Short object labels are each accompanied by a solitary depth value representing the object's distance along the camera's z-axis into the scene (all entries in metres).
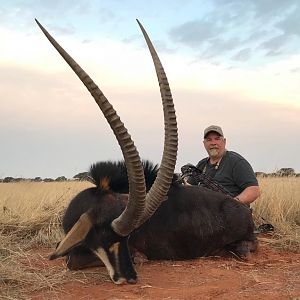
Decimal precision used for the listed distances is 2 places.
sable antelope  2.85
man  4.57
